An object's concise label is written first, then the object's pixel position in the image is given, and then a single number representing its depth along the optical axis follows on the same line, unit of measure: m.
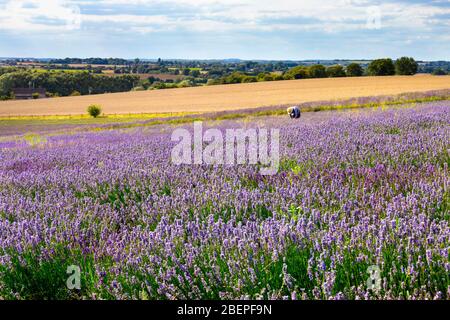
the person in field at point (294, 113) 14.24
